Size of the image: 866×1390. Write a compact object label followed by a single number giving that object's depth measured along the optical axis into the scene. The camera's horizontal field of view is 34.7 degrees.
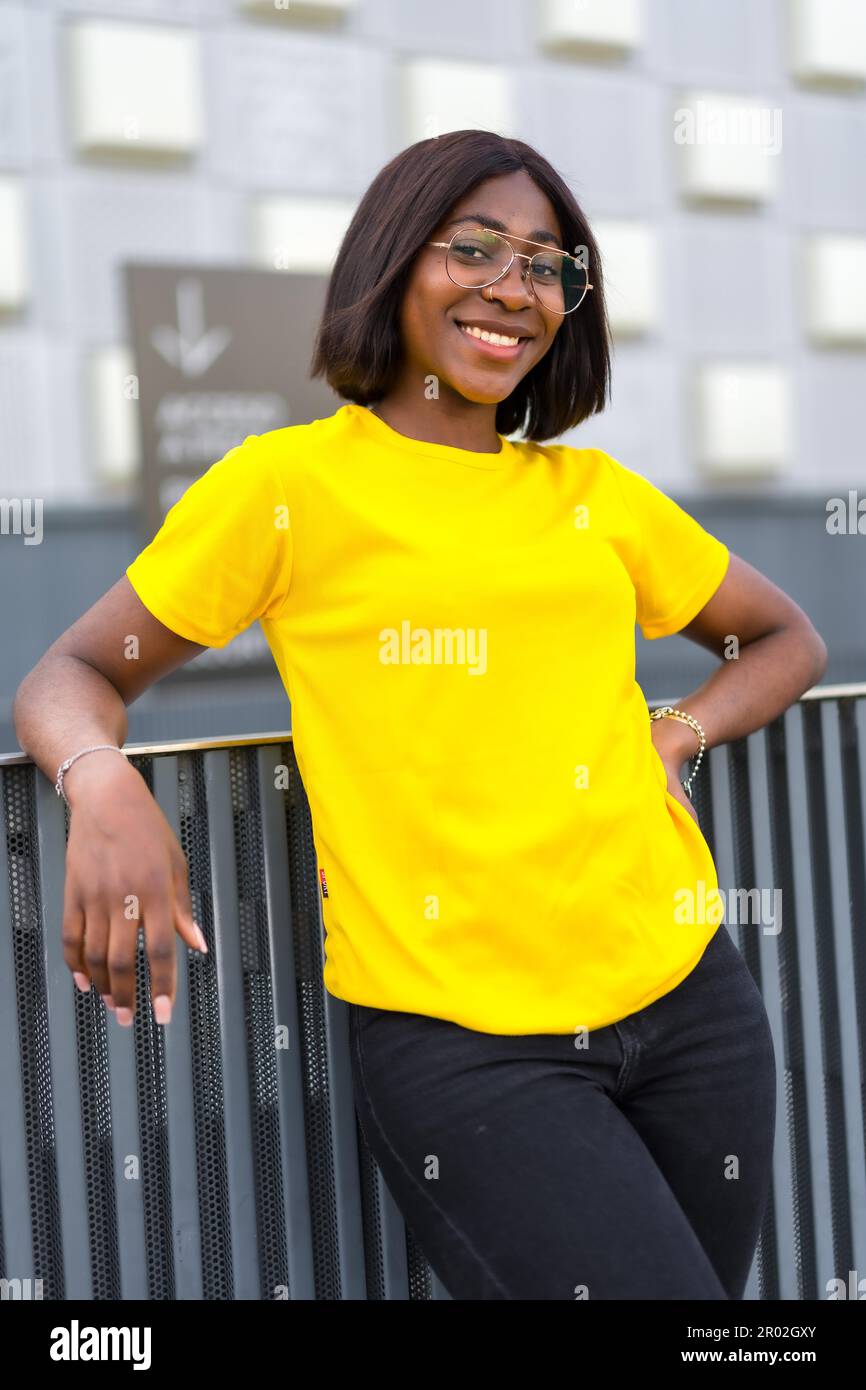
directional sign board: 4.64
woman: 1.04
